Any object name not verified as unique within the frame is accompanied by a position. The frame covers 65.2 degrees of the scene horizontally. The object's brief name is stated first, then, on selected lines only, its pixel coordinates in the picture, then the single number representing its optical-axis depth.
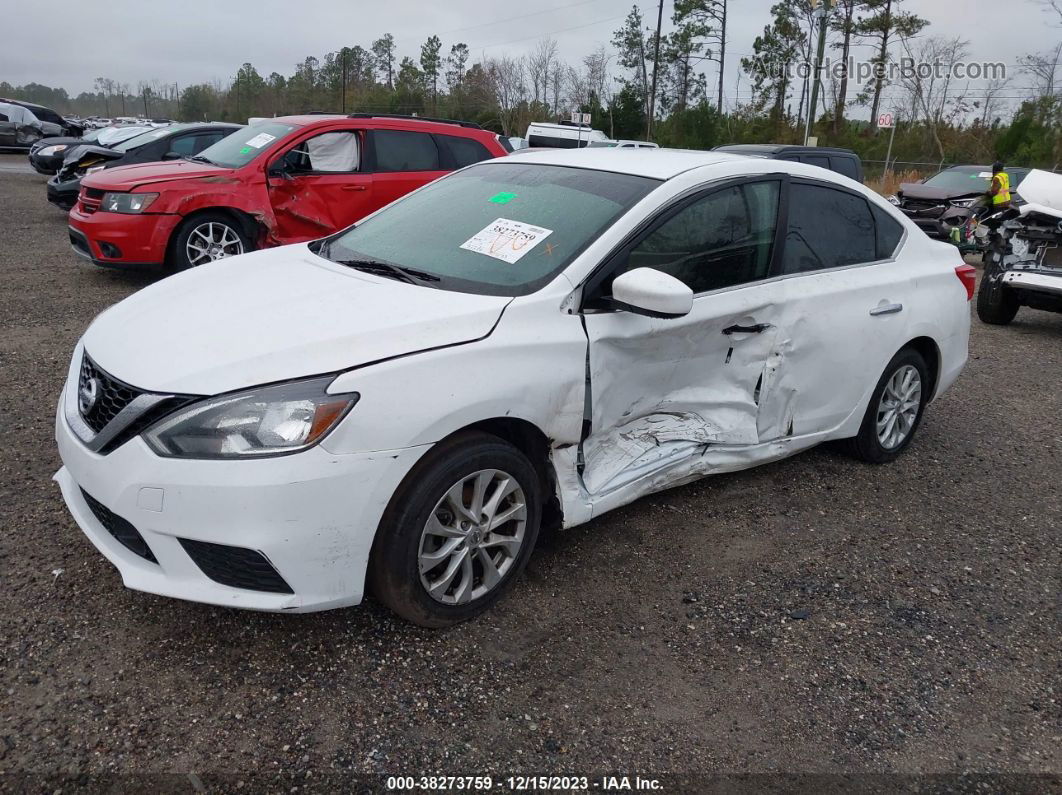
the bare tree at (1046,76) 31.62
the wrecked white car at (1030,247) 8.03
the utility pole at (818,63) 24.05
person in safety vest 8.45
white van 20.11
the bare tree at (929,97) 36.38
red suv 7.34
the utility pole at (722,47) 48.34
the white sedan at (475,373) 2.42
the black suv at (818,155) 10.64
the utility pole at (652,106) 39.39
